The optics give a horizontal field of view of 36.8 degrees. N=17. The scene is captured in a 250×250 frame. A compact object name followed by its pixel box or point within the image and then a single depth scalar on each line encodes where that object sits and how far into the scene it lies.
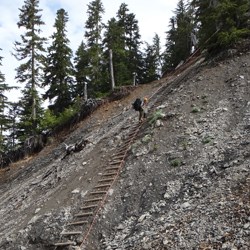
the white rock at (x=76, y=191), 14.25
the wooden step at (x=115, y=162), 15.14
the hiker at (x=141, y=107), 18.33
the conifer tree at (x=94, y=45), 38.38
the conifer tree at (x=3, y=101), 33.03
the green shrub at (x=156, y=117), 17.18
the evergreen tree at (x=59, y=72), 38.62
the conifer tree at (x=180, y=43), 40.50
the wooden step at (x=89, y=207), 12.63
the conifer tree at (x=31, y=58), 33.75
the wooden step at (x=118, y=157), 15.53
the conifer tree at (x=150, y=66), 42.69
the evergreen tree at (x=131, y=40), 42.56
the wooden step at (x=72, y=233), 11.56
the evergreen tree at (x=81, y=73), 39.27
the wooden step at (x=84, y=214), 12.30
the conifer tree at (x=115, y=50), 38.44
